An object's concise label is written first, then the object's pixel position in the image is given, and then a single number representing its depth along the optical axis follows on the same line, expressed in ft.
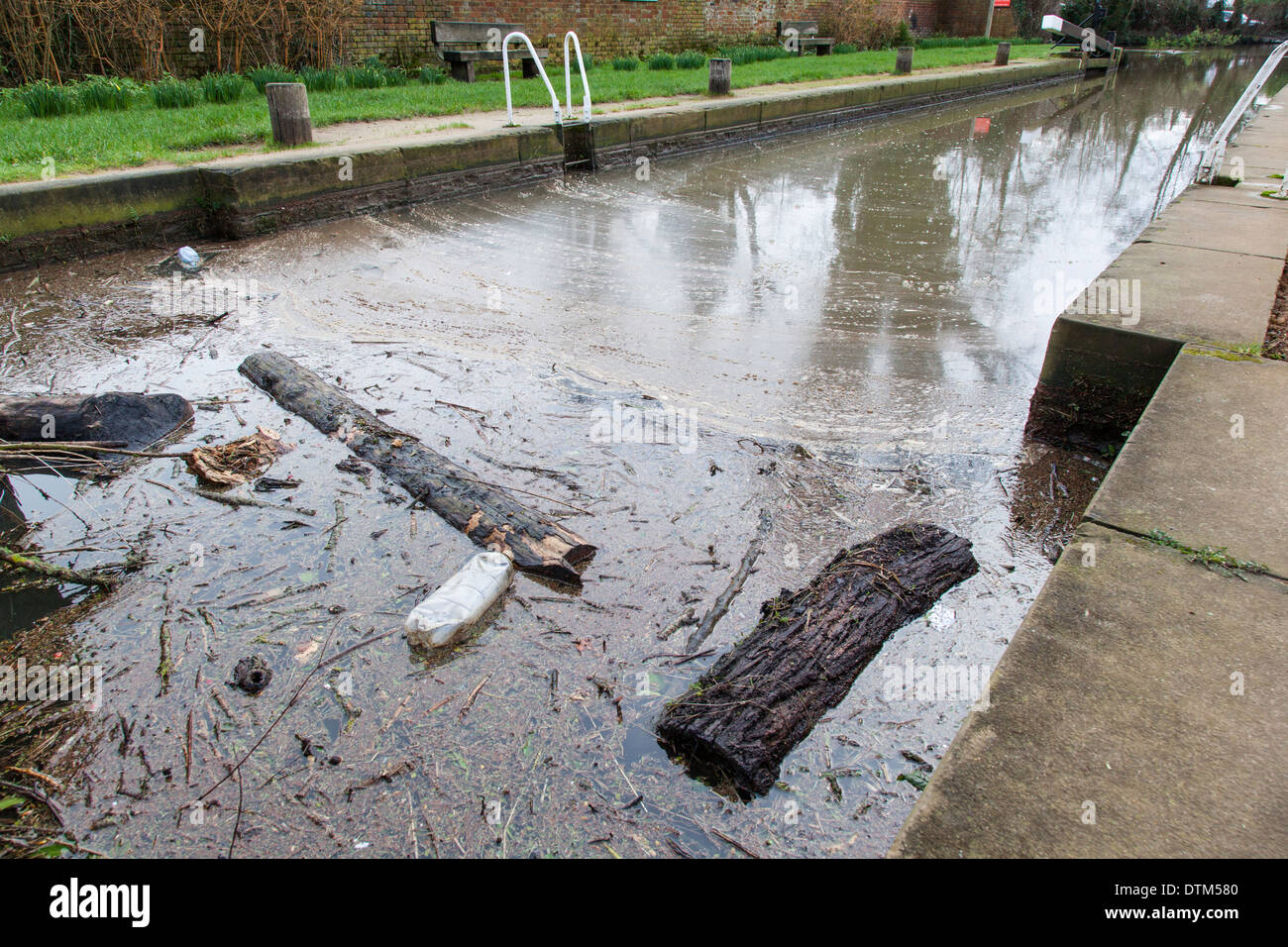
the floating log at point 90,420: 11.06
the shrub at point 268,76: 33.19
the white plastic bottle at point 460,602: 8.02
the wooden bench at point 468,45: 40.70
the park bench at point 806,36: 64.59
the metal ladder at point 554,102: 27.99
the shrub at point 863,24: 70.85
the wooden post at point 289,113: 23.59
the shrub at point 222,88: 30.35
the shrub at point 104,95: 28.04
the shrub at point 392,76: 38.22
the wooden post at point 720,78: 37.50
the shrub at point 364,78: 36.24
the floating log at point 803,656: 6.54
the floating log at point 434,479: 9.12
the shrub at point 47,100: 26.25
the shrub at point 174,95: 29.09
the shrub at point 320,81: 34.78
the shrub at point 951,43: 80.92
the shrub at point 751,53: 54.90
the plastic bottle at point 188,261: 19.24
